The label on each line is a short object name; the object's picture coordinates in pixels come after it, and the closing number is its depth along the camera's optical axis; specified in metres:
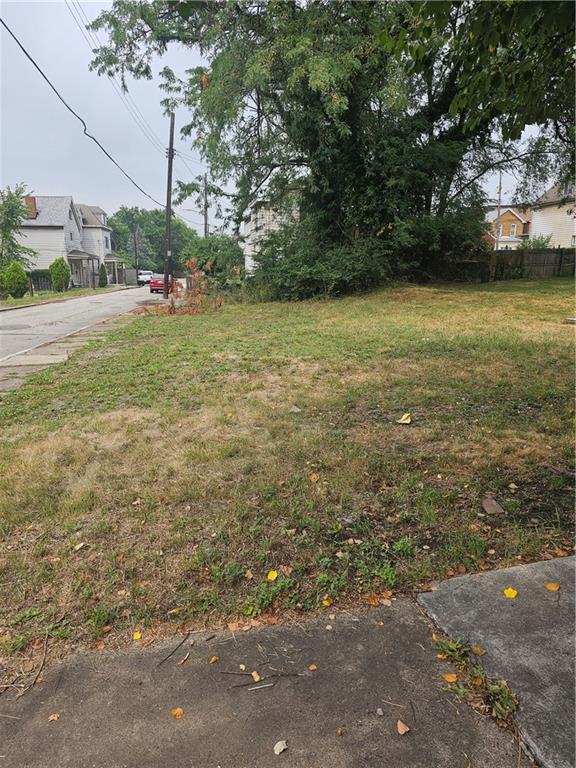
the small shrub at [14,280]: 21.88
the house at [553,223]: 28.45
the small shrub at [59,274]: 28.59
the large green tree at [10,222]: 23.78
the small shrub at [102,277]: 38.16
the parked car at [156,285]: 28.41
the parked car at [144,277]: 45.22
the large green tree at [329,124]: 10.56
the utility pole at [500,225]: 19.86
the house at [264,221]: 15.47
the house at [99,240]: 43.66
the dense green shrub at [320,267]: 13.02
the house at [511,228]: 45.19
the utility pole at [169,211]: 20.41
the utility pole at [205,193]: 16.33
